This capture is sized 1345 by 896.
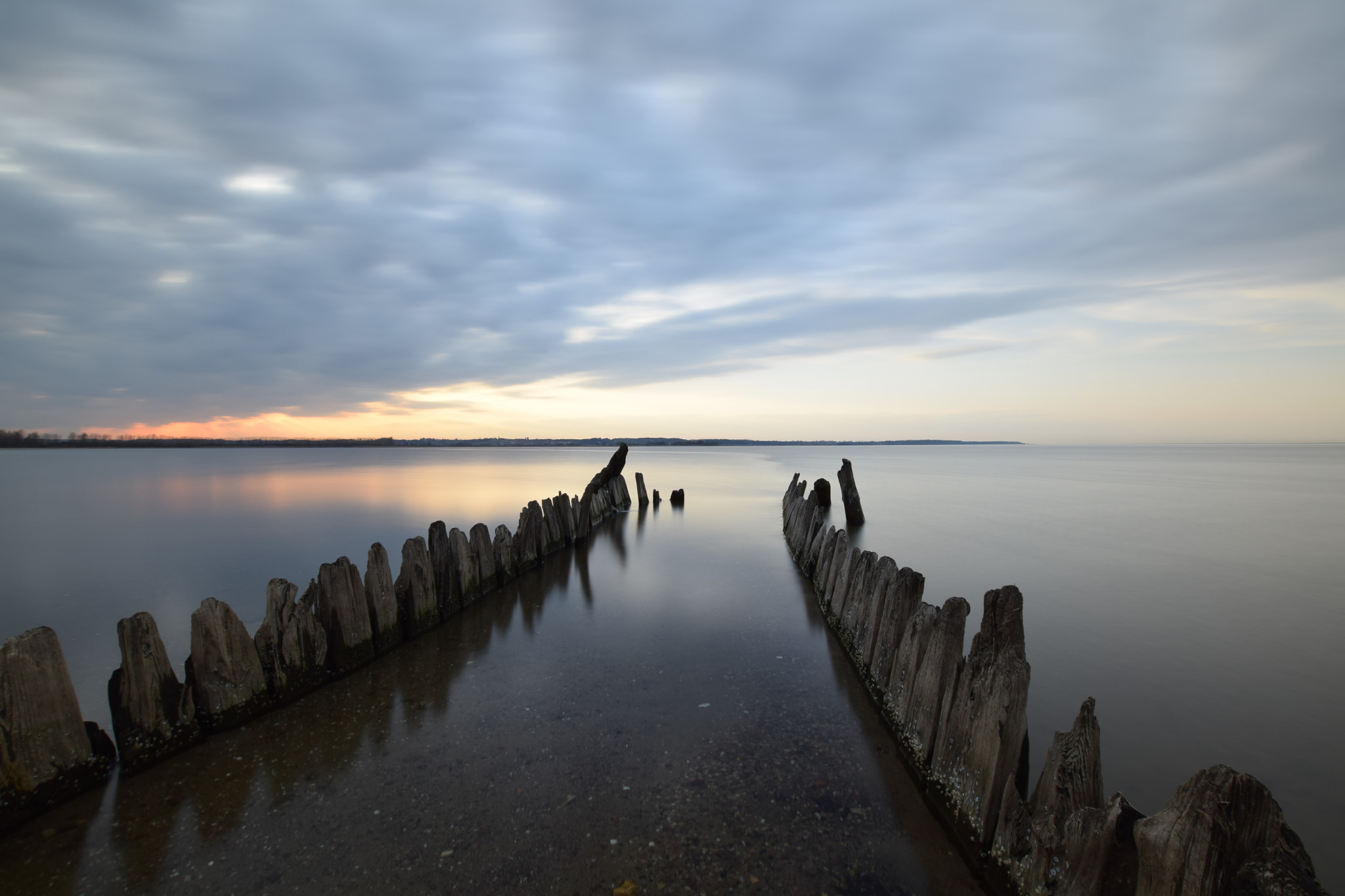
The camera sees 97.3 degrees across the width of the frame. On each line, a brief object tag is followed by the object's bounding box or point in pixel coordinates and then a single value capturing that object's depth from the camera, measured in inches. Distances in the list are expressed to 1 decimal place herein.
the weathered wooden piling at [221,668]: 153.3
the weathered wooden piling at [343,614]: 194.2
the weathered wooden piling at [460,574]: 274.2
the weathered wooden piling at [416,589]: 238.5
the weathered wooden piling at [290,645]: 174.6
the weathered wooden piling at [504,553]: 322.7
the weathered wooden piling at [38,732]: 118.4
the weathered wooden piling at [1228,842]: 66.8
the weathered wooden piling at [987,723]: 109.0
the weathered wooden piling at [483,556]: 300.4
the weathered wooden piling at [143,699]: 138.0
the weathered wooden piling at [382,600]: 213.5
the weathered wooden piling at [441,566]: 262.4
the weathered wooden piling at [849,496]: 617.3
